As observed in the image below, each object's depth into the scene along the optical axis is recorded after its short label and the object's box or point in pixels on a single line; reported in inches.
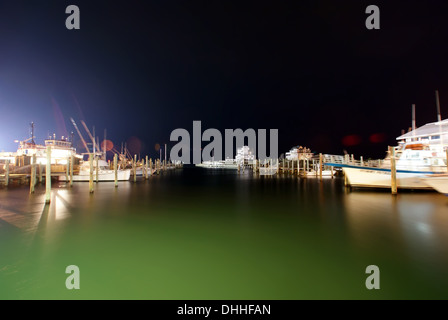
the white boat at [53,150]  1671.9
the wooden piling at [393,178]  712.1
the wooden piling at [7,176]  1035.3
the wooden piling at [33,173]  826.8
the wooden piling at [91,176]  805.3
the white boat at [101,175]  1352.1
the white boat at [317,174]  1688.0
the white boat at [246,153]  7164.4
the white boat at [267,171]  2400.0
